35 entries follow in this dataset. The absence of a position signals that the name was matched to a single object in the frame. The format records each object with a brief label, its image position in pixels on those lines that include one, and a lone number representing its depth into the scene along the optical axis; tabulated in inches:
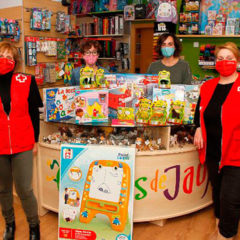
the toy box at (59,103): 93.2
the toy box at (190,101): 96.4
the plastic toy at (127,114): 90.7
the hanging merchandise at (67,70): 164.8
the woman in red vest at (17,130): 75.1
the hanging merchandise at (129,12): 234.4
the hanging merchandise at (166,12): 188.9
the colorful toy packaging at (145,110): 90.7
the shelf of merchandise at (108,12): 247.0
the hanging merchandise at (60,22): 184.9
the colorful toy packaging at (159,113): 90.5
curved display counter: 93.3
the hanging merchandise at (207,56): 199.1
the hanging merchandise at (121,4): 244.1
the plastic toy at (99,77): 95.0
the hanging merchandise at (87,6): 260.2
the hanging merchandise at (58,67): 188.0
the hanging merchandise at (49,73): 181.3
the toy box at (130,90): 94.3
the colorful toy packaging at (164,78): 95.1
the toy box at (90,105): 90.9
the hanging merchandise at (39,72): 176.2
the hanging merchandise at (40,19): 168.7
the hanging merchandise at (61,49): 190.5
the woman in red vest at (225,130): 76.0
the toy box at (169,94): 93.9
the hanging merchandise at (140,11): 230.4
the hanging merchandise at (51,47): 180.6
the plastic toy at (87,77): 93.8
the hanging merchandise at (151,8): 229.8
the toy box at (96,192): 86.4
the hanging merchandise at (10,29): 156.5
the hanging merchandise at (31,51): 167.6
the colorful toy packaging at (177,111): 92.5
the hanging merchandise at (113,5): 248.1
